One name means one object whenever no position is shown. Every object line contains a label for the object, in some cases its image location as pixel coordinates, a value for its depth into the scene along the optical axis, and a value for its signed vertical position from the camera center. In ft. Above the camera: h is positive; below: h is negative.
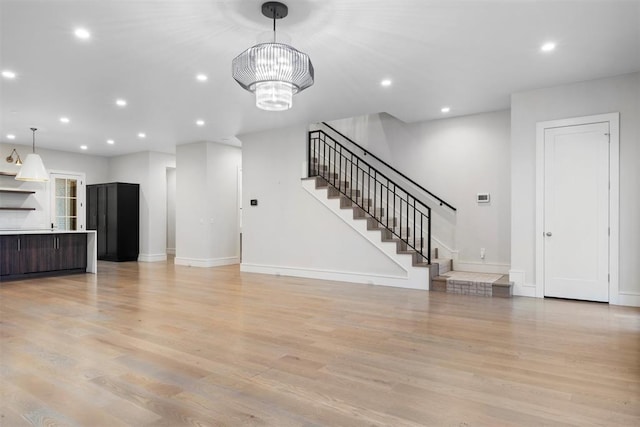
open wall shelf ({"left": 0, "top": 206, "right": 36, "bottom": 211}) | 30.40 +0.16
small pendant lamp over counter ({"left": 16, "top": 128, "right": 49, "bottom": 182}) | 25.22 +2.61
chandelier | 10.74 +3.93
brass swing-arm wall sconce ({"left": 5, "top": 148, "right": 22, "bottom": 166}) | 30.57 +4.13
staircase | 19.97 +0.18
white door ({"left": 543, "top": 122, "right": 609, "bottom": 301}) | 16.81 +0.01
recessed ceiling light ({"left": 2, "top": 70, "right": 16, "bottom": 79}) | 15.97 +5.61
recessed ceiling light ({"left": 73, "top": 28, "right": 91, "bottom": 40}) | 12.43 +5.68
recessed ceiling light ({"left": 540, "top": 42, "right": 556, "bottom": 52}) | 13.39 +5.69
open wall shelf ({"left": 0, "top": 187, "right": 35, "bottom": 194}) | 30.10 +1.59
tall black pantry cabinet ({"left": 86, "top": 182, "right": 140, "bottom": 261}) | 34.19 -0.68
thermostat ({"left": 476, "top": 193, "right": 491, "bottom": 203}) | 22.48 +0.81
